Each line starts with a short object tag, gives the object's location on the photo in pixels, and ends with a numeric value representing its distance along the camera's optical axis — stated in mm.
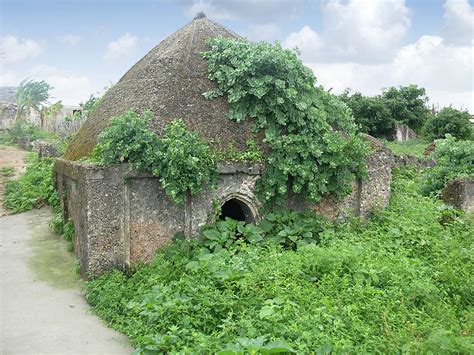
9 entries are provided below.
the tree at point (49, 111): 38388
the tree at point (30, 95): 36594
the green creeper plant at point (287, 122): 8688
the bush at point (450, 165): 11812
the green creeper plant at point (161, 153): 7832
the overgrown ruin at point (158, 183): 7934
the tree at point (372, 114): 27578
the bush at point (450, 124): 25516
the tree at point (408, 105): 29047
